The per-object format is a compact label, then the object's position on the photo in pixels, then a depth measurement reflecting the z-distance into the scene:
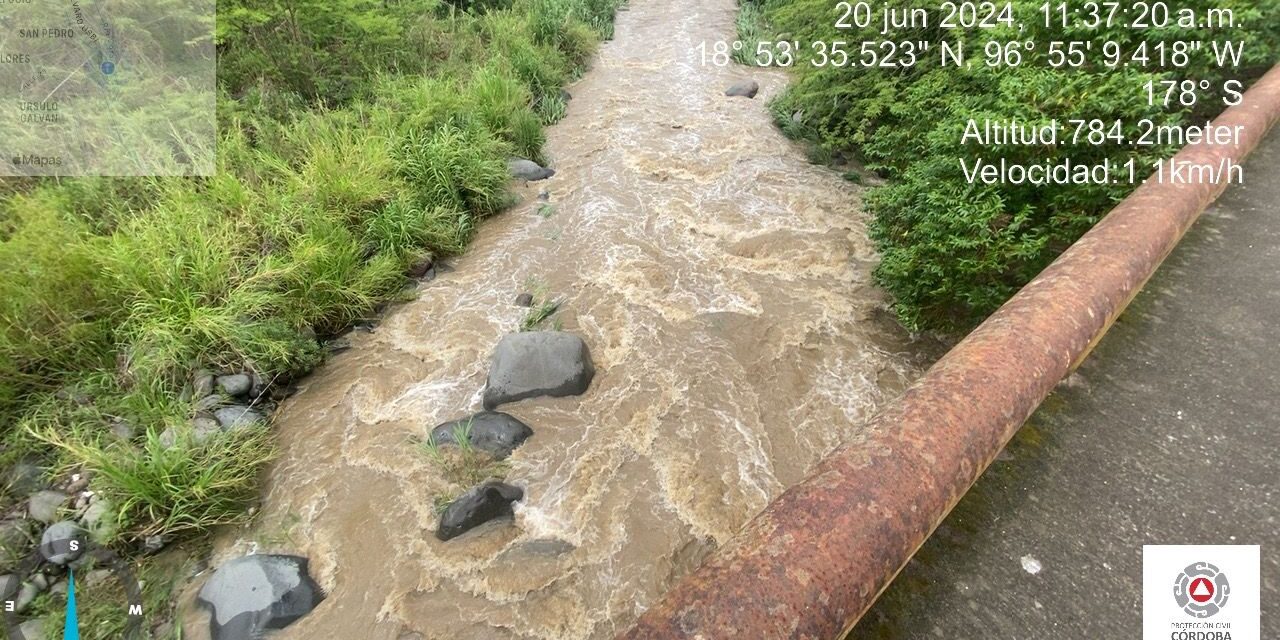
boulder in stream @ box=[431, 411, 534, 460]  3.54
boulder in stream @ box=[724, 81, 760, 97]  8.53
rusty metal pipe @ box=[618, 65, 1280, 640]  1.12
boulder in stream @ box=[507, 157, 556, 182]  6.68
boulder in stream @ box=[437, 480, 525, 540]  3.09
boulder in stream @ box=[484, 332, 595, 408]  3.90
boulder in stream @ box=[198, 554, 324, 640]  2.70
